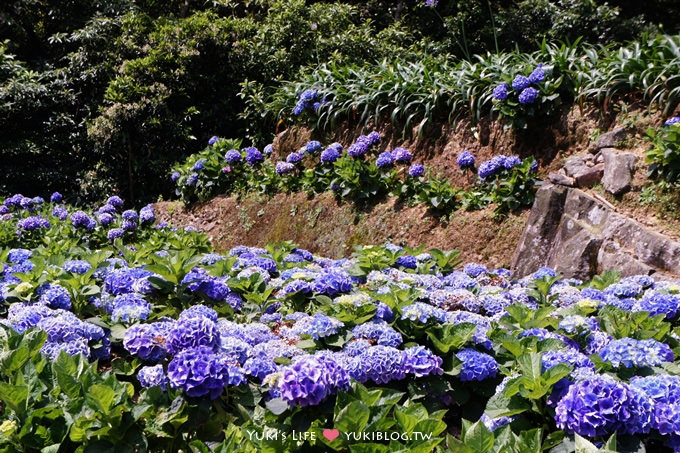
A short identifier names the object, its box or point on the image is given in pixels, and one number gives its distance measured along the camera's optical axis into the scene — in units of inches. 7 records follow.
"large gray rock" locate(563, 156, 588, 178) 207.2
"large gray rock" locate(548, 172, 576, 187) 205.2
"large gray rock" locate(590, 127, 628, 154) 207.5
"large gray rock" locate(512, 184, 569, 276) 198.8
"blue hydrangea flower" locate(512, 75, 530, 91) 230.1
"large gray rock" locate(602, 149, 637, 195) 193.5
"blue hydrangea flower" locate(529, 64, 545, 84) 227.9
